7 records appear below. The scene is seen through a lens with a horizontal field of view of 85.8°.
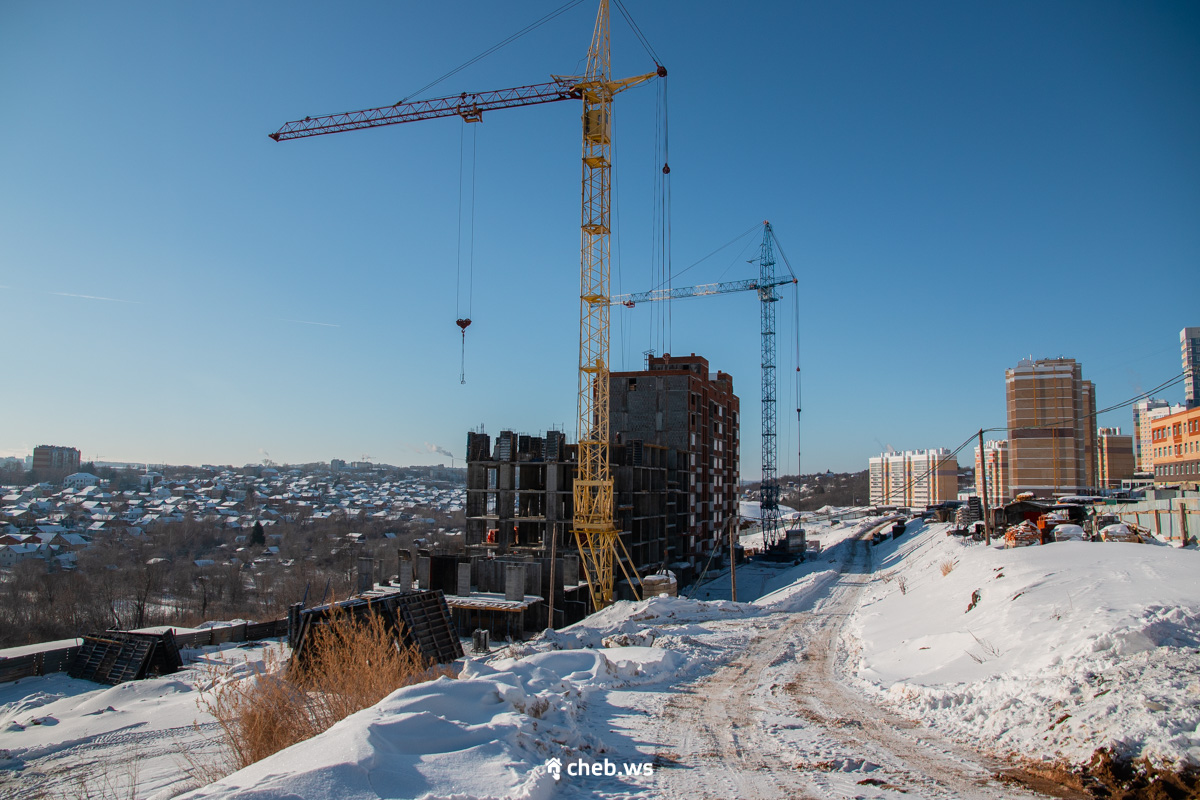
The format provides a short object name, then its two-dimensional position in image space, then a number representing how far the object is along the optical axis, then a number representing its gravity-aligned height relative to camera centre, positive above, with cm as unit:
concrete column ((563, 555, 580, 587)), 4241 -780
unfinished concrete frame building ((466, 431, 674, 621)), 4491 -349
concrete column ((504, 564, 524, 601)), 3625 -731
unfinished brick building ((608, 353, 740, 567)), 6400 +277
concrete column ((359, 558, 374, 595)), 3950 -754
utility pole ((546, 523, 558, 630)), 3336 -896
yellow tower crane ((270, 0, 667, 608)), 4056 +451
